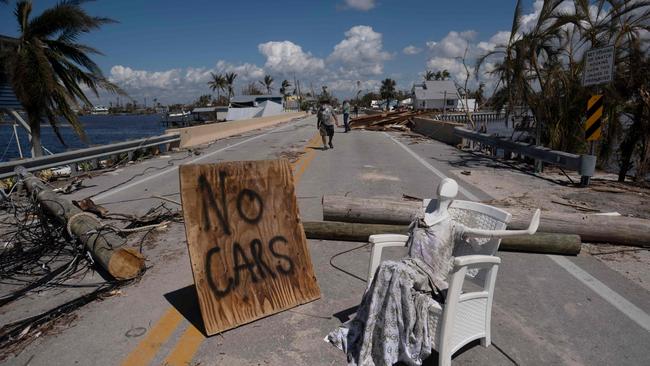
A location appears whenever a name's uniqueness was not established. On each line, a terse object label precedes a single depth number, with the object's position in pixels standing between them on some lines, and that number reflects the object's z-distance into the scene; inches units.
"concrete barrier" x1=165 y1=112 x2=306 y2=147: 781.3
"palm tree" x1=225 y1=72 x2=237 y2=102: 4690.0
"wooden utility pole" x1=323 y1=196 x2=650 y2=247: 225.6
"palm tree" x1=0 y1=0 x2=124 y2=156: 515.8
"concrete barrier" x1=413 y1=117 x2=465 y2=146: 807.7
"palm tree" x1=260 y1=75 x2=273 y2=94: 5570.9
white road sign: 374.9
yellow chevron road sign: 386.9
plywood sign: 143.7
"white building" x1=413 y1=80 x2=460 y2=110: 4008.4
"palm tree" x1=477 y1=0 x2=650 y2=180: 430.3
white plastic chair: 116.7
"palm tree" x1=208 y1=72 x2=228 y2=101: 4749.0
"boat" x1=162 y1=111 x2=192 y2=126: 4201.5
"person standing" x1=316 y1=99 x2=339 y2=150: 669.9
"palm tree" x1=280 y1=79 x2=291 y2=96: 6003.9
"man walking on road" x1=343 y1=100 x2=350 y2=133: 1104.5
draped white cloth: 120.2
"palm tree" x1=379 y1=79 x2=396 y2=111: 5442.9
